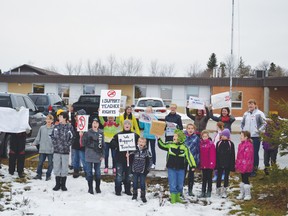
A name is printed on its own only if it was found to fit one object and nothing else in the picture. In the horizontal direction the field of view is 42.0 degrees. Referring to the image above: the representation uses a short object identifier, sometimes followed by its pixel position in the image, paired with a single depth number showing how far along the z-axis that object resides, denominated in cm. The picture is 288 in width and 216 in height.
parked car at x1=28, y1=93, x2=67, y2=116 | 1827
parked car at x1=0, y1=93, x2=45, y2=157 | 1084
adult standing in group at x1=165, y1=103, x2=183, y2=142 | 1023
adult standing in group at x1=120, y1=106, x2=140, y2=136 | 987
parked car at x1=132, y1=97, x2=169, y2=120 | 2013
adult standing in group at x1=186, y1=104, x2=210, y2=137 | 1004
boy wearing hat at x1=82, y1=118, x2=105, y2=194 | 804
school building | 3166
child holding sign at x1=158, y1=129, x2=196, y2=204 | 760
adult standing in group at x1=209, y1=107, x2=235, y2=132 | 991
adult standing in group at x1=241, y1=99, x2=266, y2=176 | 958
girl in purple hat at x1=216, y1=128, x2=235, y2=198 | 808
